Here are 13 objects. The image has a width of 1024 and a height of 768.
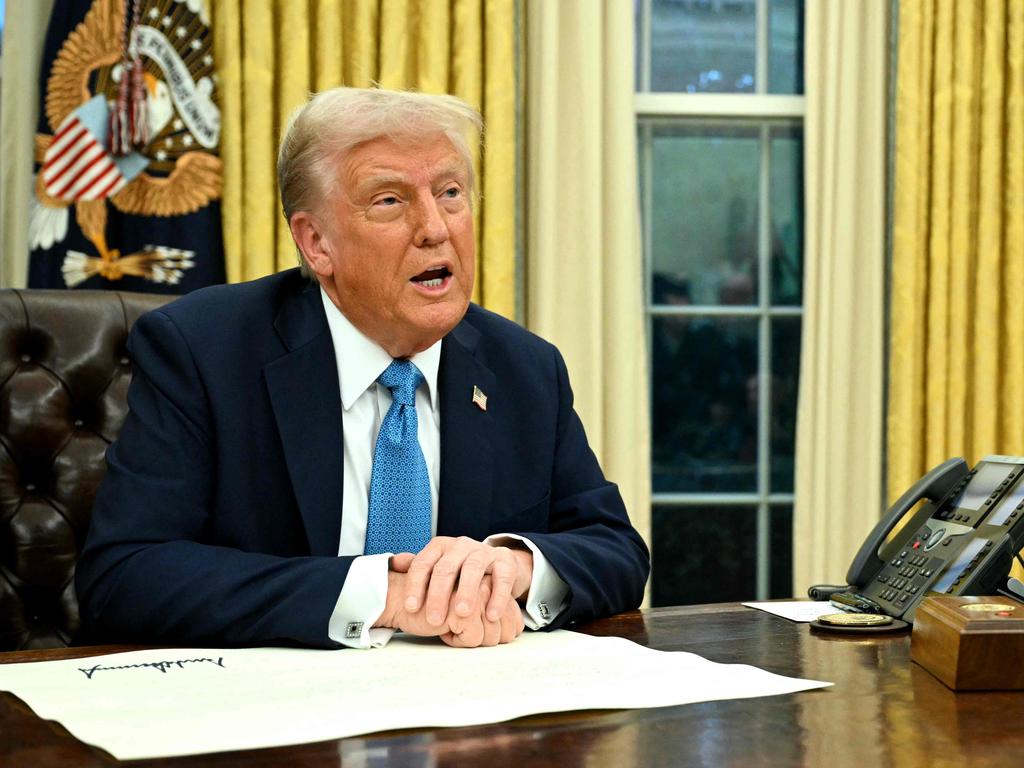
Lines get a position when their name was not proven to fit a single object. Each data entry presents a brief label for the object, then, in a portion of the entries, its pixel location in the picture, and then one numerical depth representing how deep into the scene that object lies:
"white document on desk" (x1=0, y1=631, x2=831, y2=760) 0.99
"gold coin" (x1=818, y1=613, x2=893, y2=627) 1.48
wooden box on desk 1.15
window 3.96
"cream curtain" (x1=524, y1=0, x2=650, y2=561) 3.59
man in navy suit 1.59
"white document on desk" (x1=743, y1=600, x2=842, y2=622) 1.60
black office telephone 1.49
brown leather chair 2.09
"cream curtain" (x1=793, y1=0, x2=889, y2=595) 3.70
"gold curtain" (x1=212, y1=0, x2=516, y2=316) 3.41
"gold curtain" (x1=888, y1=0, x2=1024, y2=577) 3.64
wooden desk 0.92
